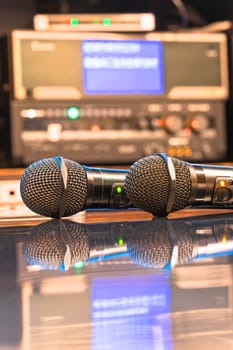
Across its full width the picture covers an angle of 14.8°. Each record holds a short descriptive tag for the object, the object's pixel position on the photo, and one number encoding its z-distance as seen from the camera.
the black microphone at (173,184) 0.82
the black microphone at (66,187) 0.84
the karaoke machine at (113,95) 1.64
